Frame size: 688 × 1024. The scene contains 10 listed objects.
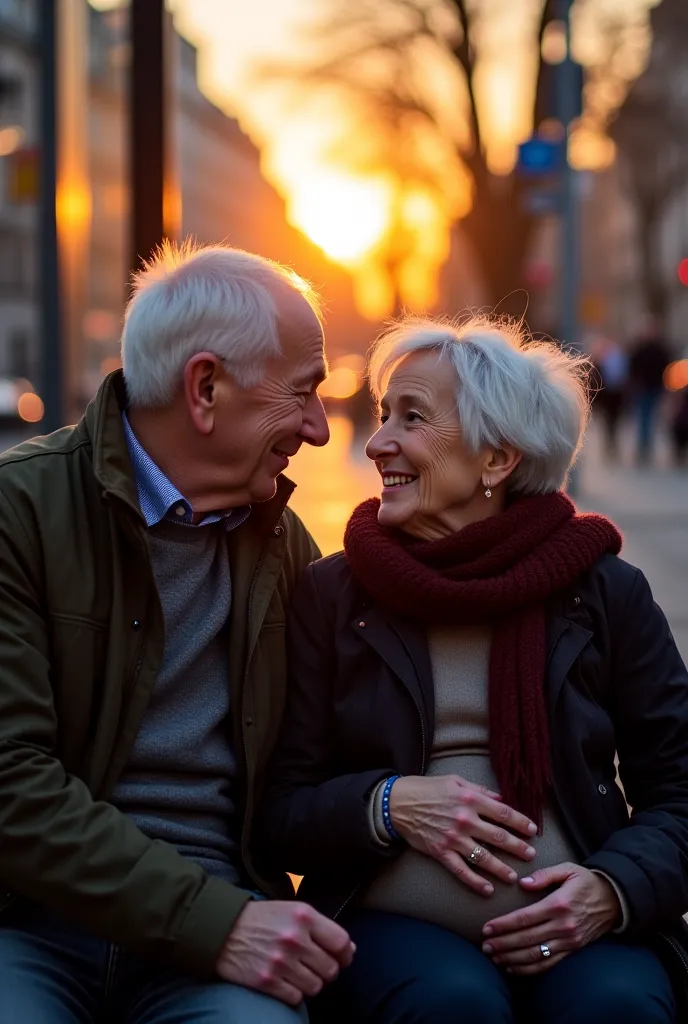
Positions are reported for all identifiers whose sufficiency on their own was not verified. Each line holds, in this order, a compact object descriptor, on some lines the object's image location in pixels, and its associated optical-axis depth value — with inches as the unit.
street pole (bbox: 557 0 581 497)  649.6
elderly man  105.1
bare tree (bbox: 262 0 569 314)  963.3
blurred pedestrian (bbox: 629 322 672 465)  932.0
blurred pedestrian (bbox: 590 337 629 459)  944.9
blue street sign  660.7
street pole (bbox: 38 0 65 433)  346.9
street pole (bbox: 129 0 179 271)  200.2
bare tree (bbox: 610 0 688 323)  1200.2
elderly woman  112.9
